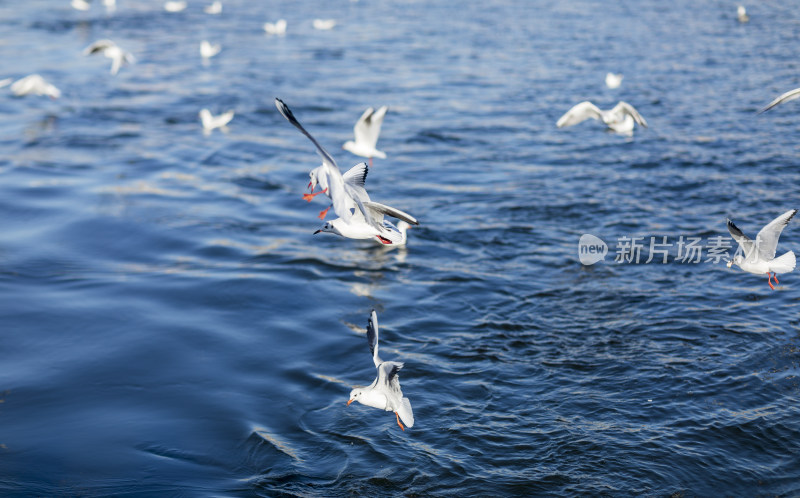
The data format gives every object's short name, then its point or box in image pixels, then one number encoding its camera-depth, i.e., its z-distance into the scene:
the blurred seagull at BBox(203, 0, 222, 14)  38.56
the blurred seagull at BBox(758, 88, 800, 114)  10.53
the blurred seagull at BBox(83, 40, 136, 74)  21.95
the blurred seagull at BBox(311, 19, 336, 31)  33.59
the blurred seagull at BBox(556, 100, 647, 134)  12.97
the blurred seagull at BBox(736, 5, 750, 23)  29.45
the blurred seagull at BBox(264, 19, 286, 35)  32.66
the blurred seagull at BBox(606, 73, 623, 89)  20.89
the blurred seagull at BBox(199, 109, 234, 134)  20.06
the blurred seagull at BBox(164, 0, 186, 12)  38.84
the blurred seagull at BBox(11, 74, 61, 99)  20.70
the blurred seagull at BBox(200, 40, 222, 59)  27.67
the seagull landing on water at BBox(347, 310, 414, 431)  6.93
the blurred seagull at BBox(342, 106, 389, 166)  11.31
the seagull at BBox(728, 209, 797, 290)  8.83
